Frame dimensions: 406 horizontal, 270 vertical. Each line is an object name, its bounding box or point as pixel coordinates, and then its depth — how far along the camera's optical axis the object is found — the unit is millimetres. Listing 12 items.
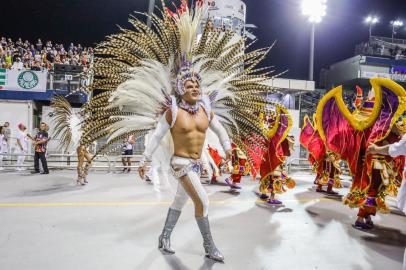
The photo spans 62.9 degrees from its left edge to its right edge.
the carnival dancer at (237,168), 7438
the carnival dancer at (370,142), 4012
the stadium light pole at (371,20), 28094
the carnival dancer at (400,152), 2863
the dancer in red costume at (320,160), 7117
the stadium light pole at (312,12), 16891
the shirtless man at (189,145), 3158
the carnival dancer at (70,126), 7086
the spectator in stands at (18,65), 12909
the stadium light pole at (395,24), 28603
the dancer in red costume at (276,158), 5672
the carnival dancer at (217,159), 7164
